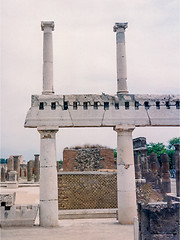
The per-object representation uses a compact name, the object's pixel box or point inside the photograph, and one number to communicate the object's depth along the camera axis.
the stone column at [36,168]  30.66
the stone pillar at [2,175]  32.62
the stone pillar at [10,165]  34.03
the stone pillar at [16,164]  32.53
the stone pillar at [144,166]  24.59
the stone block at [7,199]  9.70
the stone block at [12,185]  25.03
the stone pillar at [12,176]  27.34
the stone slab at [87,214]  12.86
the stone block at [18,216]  9.62
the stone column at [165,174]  21.96
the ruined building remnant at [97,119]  9.80
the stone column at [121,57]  10.48
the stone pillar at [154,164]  24.34
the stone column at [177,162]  18.81
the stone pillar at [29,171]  31.92
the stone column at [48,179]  9.62
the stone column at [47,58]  10.30
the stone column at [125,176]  9.91
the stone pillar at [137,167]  22.08
